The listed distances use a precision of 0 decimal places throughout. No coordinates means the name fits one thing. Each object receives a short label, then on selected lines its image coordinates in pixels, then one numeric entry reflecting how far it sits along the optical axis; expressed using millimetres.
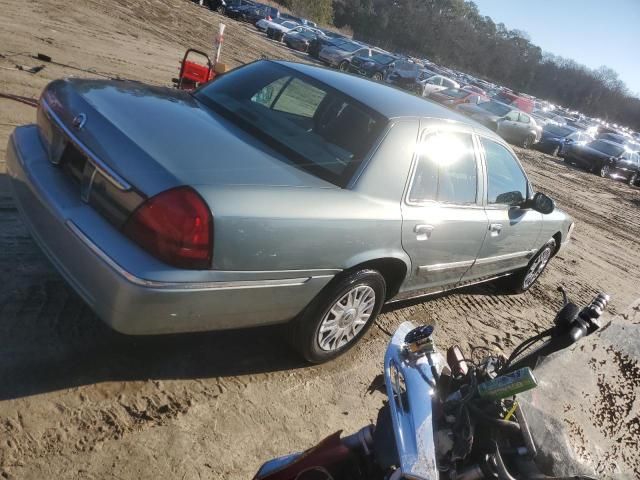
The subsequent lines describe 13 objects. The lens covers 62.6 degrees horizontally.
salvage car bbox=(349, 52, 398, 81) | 24880
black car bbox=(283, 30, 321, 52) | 29062
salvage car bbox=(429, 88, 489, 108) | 21312
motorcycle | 1530
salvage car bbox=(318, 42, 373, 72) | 25828
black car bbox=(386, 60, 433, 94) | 22828
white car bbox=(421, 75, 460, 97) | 23034
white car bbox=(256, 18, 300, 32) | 31194
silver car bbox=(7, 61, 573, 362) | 2389
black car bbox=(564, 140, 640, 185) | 20562
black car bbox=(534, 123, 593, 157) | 22453
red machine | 7129
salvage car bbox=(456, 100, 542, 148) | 20000
